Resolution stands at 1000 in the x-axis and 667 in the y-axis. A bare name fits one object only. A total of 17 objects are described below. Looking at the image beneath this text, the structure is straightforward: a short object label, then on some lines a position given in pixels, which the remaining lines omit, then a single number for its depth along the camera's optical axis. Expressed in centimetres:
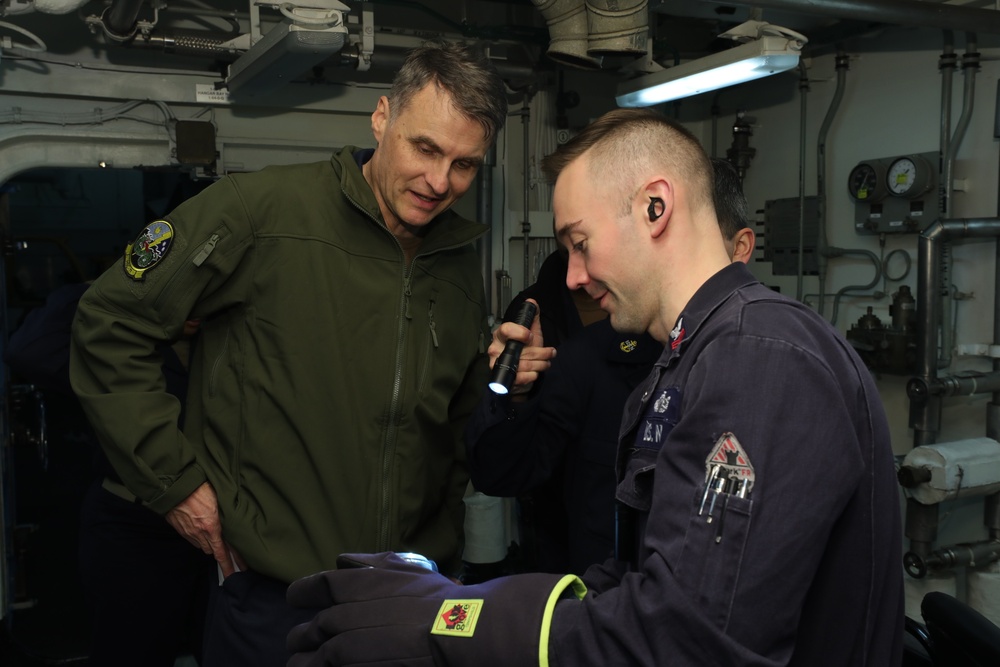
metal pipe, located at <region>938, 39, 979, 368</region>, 341
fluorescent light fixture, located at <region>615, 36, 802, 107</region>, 294
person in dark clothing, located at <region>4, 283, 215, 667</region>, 282
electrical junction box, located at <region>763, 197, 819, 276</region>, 414
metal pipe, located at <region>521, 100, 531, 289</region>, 434
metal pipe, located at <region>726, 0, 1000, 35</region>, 295
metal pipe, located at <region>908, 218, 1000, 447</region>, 332
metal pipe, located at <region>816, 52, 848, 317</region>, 400
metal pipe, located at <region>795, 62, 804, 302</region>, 409
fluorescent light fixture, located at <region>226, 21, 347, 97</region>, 277
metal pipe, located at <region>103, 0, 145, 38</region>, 304
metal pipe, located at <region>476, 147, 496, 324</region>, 417
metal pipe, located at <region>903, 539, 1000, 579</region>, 345
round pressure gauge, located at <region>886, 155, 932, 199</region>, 354
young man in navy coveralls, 93
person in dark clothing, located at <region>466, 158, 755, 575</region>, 222
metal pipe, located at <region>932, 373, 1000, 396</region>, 340
